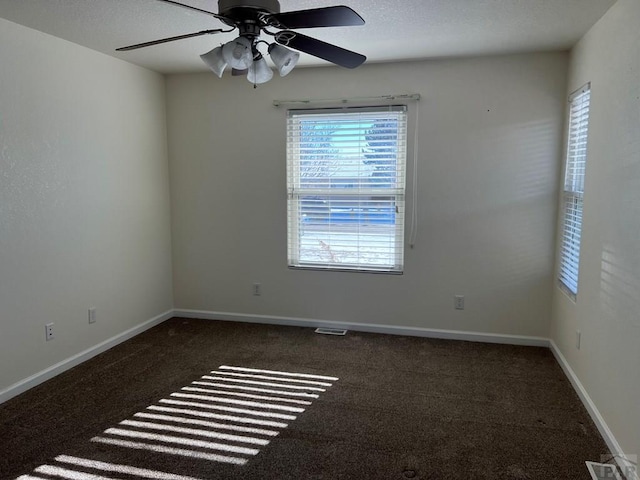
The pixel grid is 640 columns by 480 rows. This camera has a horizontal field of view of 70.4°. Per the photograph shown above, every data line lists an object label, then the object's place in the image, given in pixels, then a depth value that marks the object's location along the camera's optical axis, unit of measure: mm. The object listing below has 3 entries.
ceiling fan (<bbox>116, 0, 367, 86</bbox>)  1826
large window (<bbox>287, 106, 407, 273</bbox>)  3957
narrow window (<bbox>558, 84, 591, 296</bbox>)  3100
